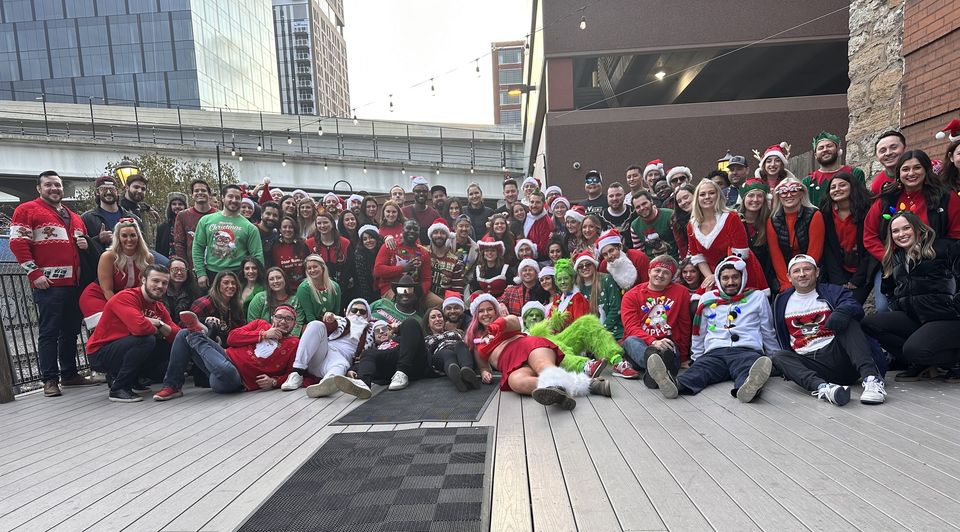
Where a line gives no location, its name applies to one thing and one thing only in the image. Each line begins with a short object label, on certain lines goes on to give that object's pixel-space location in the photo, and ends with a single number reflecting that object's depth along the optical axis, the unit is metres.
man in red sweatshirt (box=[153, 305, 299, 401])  4.78
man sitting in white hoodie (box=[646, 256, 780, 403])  4.01
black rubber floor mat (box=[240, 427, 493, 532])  2.21
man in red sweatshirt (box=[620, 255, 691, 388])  4.64
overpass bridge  21.34
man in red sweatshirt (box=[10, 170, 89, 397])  4.96
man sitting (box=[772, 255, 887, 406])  3.59
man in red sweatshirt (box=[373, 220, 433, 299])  5.99
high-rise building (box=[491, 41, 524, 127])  83.69
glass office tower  50.25
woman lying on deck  3.81
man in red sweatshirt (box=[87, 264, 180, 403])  4.79
